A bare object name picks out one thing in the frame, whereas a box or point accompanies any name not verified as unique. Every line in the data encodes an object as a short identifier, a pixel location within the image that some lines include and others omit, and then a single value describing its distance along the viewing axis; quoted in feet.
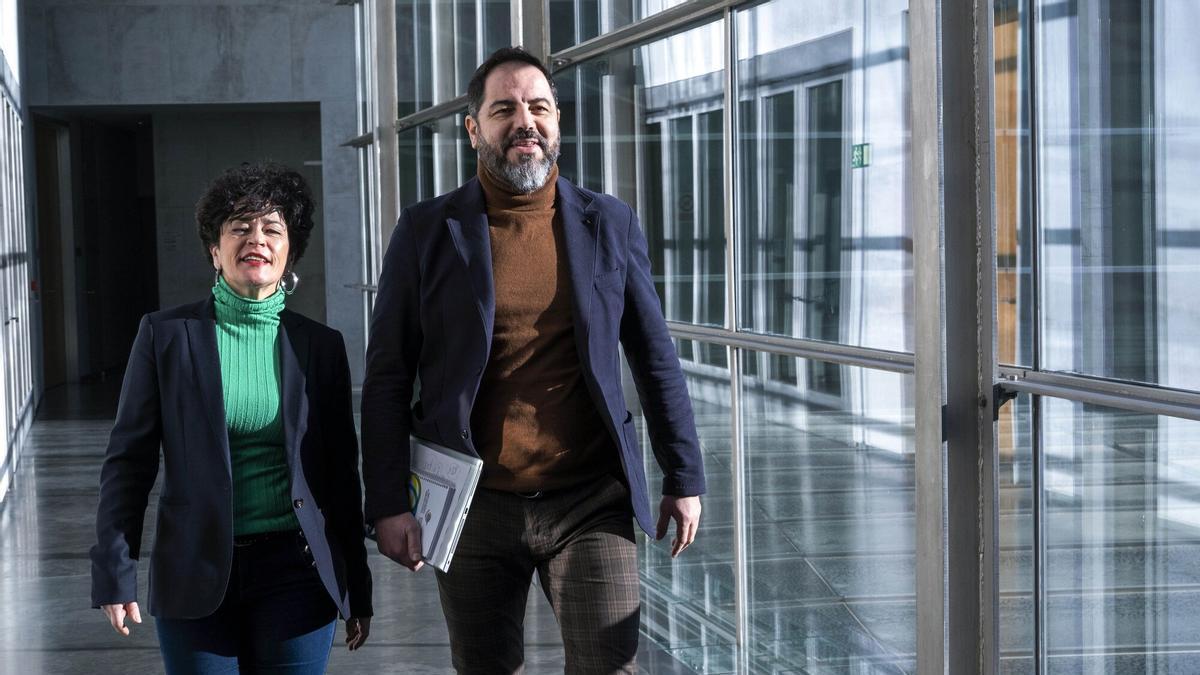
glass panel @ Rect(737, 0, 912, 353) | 13.65
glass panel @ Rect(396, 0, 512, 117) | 33.42
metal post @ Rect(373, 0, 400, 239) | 44.68
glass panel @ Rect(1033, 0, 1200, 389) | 9.02
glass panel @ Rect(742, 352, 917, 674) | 13.71
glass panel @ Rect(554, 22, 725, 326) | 18.35
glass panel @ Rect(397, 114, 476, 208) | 36.35
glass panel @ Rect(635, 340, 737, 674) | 18.15
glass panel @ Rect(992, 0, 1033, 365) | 10.97
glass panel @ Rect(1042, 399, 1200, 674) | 9.39
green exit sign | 14.25
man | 10.07
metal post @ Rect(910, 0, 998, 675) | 11.40
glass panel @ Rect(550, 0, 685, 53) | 20.38
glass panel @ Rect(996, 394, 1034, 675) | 11.12
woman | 9.80
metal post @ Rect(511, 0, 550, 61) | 23.91
